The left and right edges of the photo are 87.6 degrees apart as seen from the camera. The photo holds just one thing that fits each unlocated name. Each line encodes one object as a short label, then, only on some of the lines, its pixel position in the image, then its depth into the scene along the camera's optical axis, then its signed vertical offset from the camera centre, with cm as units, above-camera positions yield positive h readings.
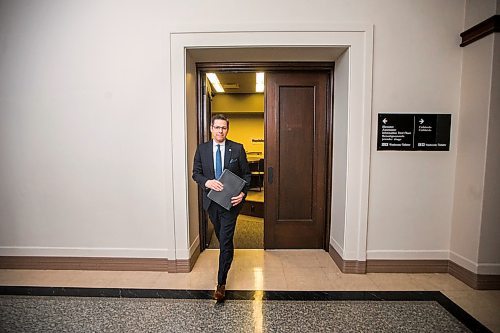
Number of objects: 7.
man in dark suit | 252 -29
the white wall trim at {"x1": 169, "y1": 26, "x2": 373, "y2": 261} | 293 +63
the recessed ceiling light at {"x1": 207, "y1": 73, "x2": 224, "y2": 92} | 650 +179
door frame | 355 +70
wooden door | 369 -19
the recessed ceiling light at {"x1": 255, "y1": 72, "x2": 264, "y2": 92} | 670 +180
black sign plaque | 300 +18
